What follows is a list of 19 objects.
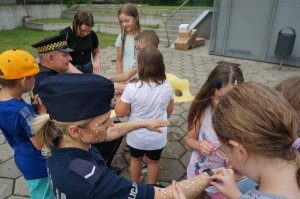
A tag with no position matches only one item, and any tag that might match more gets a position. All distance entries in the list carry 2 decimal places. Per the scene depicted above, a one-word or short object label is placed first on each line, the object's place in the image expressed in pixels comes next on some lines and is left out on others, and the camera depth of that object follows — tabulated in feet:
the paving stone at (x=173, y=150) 10.99
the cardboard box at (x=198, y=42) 33.66
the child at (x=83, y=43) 10.54
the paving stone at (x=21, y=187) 8.80
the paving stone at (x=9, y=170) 9.66
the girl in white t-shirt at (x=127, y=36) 10.44
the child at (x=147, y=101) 6.96
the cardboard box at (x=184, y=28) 32.07
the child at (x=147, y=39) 8.68
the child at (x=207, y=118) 6.34
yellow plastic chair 13.29
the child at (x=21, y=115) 5.52
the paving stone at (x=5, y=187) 8.71
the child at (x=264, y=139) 3.39
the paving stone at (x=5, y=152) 10.66
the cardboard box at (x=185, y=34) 32.75
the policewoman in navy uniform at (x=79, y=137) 3.64
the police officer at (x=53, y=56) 7.56
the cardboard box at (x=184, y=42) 32.09
